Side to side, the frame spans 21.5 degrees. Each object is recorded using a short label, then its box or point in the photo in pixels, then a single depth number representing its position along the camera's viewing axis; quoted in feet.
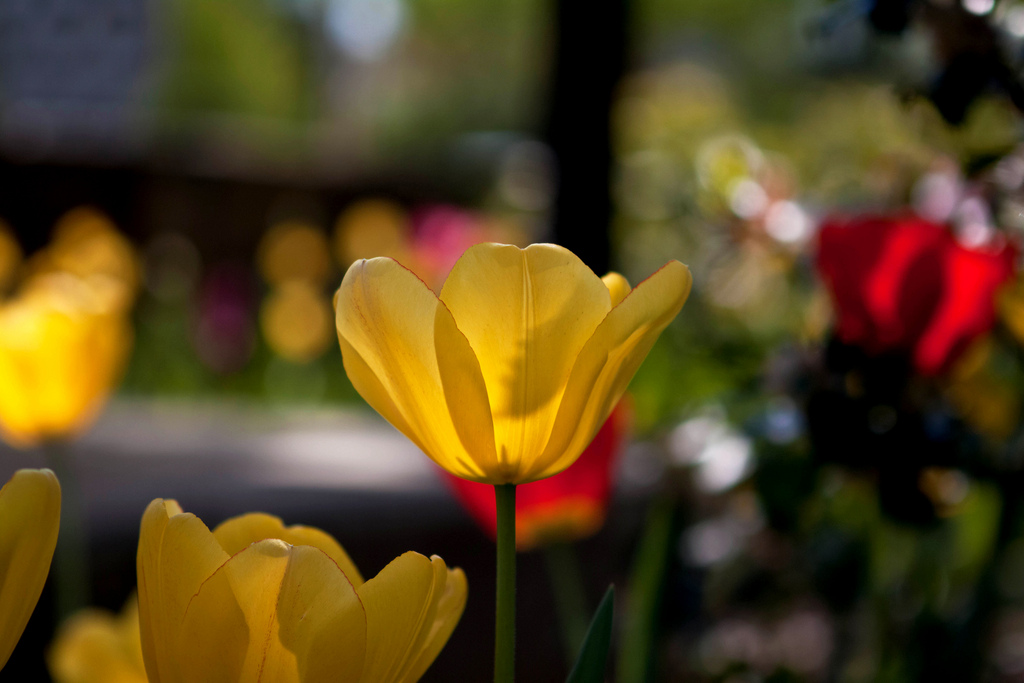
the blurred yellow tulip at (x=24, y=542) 2.41
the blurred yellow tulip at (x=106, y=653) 2.79
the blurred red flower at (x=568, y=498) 3.20
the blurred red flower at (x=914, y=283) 3.06
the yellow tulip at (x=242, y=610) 2.46
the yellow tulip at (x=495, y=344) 2.51
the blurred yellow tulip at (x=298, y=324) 15.15
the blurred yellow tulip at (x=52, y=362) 3.42
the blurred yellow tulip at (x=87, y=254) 9.74
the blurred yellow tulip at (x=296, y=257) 17.72
